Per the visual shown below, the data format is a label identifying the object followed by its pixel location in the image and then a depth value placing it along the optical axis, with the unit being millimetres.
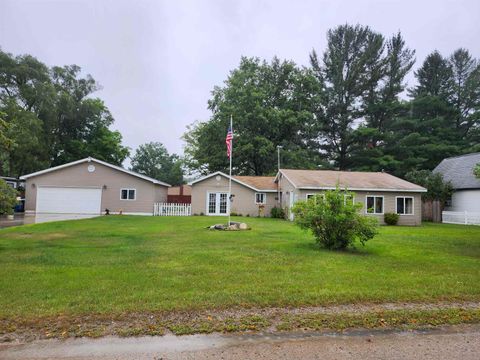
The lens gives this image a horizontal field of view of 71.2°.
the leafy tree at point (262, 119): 35250
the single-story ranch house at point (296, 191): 22141
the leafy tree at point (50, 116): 32000
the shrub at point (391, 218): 21562
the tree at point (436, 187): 25656
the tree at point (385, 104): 37750
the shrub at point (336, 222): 9750
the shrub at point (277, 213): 25208
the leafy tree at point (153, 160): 67688
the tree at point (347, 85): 39125
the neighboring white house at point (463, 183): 23983
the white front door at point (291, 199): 22403
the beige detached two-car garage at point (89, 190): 25688
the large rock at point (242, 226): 15584
